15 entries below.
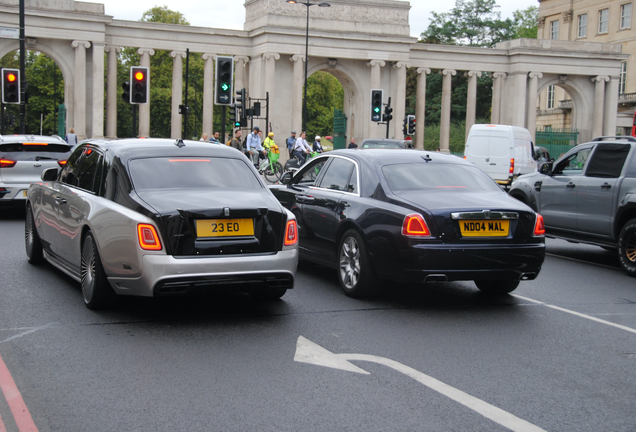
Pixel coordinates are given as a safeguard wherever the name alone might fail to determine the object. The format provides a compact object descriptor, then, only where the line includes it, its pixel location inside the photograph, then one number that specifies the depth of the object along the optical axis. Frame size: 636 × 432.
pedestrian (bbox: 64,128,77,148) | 32.62
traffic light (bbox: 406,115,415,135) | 39.84
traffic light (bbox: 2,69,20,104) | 25.38
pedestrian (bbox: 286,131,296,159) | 36.28
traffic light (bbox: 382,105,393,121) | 36.54
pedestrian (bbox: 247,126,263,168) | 30.46
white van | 29.62
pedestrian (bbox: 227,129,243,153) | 28.13
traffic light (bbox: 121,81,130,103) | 21.61
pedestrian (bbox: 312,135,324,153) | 35.55
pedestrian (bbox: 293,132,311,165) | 32.56
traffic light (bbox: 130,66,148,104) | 21.34
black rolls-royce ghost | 7.61
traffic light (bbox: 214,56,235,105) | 20.06
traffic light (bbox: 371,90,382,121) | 35.69
